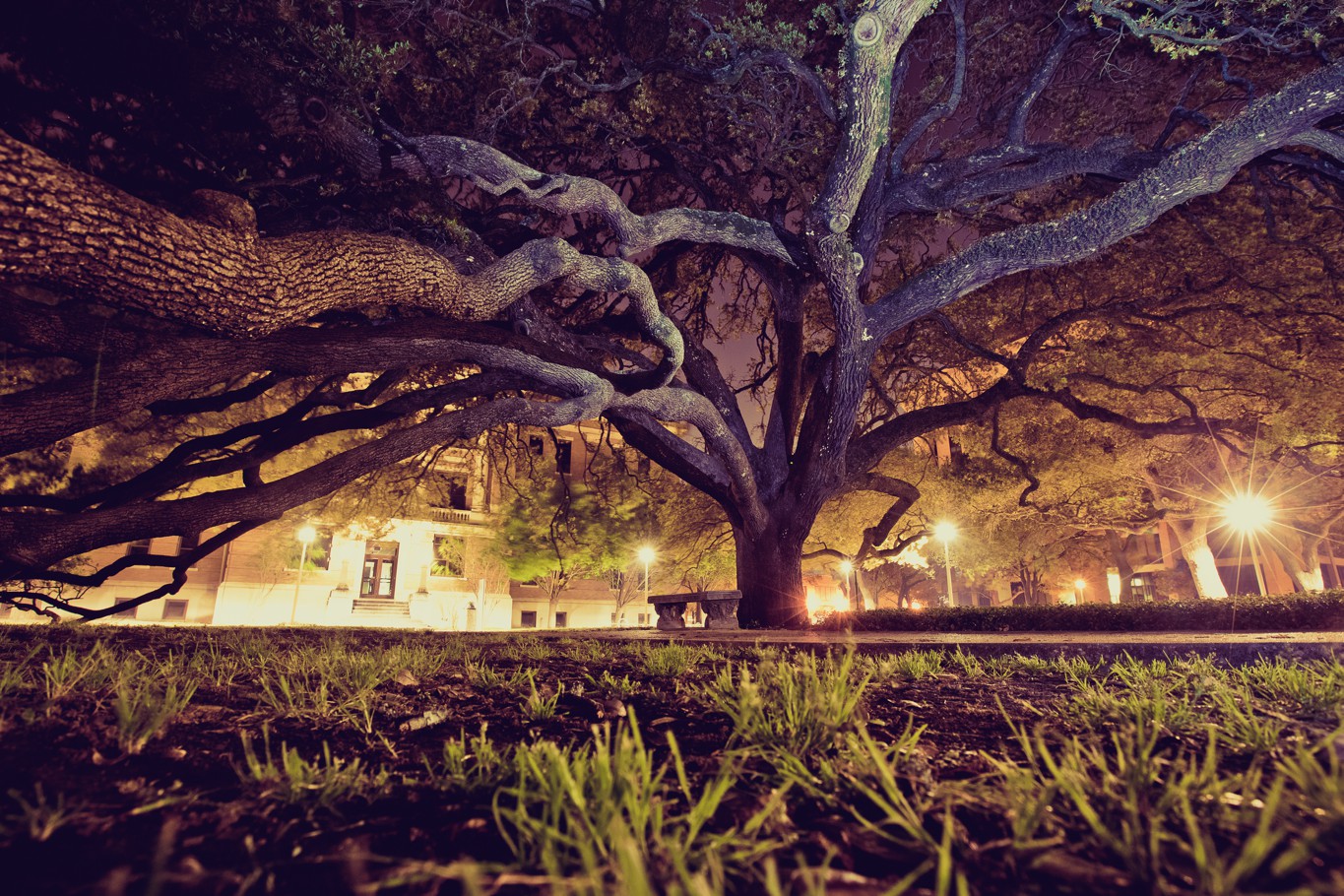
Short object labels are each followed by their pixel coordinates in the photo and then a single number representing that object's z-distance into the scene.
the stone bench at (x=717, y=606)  12.89
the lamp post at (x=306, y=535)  28.17
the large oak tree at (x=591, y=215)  5.05
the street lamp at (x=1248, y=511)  21.97
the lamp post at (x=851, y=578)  21.91
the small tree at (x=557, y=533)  28.09
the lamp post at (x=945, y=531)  22.11
